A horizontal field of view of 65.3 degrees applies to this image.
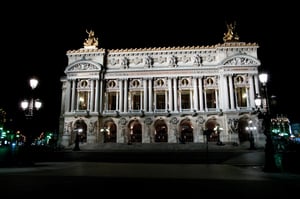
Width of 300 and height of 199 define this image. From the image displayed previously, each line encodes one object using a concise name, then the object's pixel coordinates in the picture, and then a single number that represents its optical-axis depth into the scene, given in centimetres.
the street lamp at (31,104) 1709
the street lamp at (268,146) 1323
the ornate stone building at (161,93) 4566
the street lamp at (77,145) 3603
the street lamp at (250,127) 4241
